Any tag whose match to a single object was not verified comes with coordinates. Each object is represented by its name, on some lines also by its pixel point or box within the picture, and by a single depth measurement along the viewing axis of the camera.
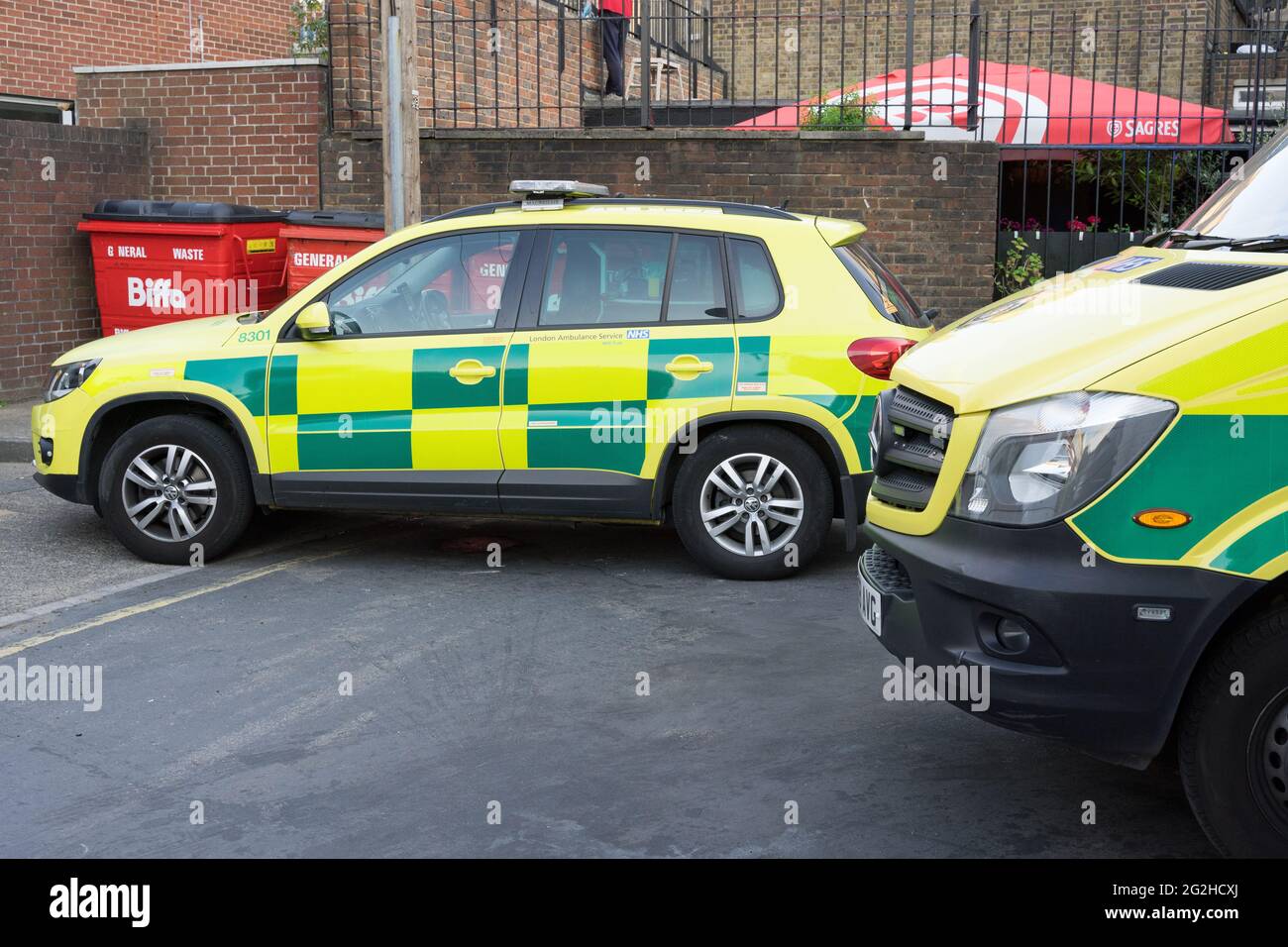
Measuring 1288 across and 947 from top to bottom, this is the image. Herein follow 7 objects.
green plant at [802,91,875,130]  11.87
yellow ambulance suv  6.70
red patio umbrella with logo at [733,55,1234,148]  12.22
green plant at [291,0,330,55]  15.15
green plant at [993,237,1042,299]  11.93
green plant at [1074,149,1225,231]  13.16
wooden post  9.84
